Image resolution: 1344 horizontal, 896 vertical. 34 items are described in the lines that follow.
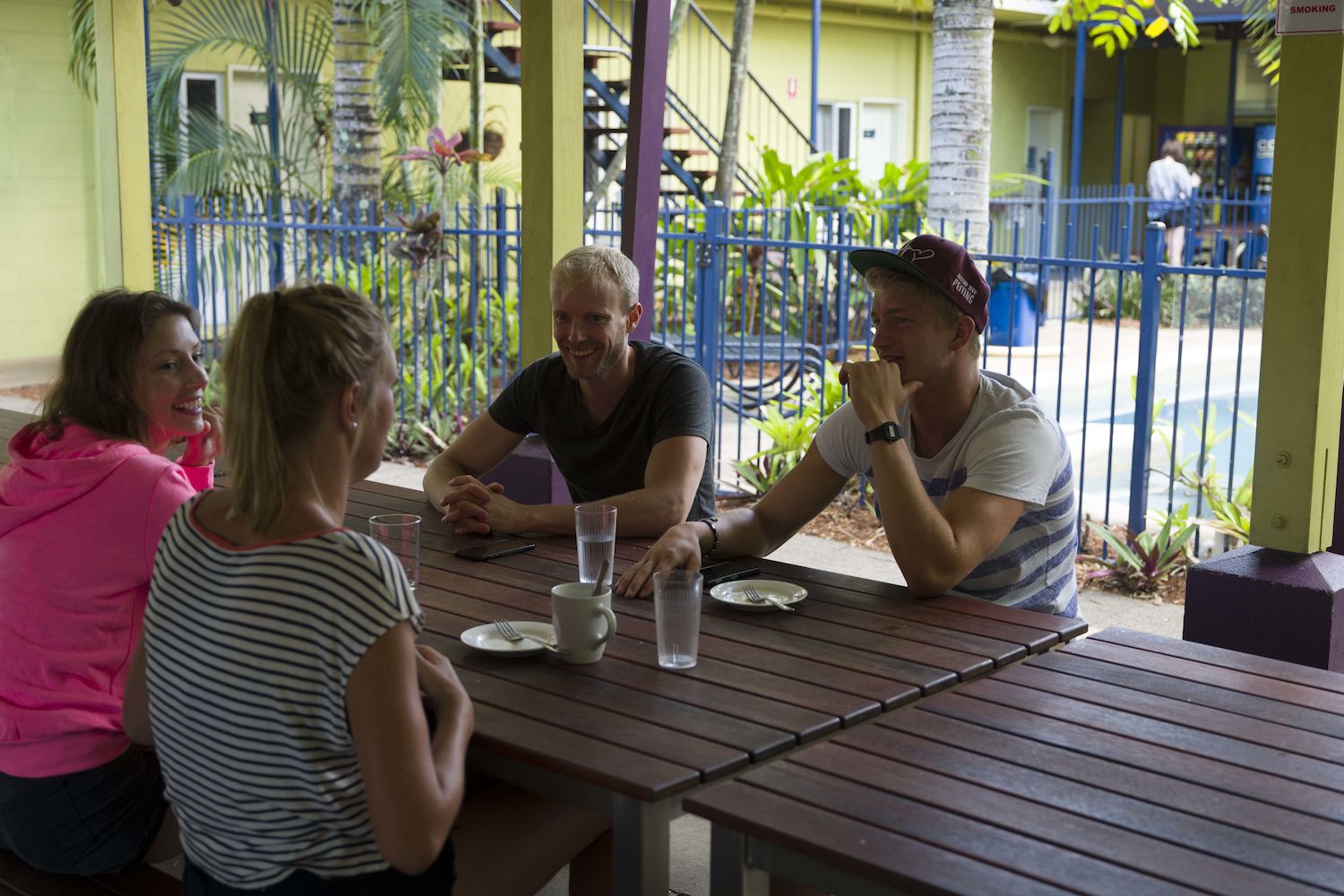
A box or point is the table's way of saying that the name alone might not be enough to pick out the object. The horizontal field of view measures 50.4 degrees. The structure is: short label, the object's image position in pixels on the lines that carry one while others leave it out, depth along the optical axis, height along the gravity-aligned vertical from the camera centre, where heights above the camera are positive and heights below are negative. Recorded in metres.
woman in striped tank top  1.67 -0.49
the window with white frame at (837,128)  17.52 +1.48
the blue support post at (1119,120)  18.14 +1.70
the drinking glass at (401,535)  2.63 -0.54
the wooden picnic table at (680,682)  1.90 -0.67
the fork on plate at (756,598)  2.64 -0.65
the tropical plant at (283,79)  8.94 +1.10
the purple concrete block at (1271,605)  3.45 -0.85
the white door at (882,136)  18.03 +1.43
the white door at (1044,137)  20.11 +1.63
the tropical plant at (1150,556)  5.94 -1.26
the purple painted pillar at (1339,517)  3.89 -0.71
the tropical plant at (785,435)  7.42 -0.96
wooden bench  2.28 -1.03
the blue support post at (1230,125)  18.58 +1.69
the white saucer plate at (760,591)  2.65 -0.64
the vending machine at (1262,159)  18.56 +1.27
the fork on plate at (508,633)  2.40 -0.65
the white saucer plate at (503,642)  2.34 -0.66
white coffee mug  2.26 -0.59
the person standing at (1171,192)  15.86 +0.70
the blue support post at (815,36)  14.13 +2.11
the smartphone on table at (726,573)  2.83 -0.65
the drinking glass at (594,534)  2.71 -0.54
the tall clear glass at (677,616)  2.22 -0.58
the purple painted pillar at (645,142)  4.63 +0.35
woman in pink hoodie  2.30 -0.65
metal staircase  11.65 +1.40
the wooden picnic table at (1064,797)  1.65 -0.69
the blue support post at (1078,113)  15.96 +1.58
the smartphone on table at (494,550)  3.03 -0.65
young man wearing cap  2.72 -0.42
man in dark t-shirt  3.24 -0.45
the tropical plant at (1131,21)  7.11 +1.22
